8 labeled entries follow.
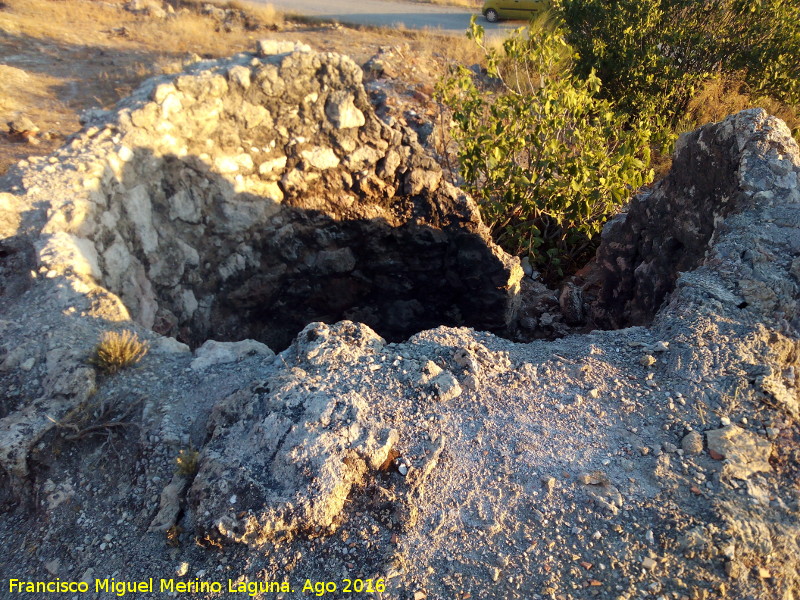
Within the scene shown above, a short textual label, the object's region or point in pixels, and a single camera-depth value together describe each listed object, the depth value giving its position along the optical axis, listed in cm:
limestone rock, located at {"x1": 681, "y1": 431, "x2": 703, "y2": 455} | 239
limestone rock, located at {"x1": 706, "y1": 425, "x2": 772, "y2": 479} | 230
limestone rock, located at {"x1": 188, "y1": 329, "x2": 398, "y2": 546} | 218
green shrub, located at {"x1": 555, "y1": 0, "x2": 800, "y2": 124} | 685
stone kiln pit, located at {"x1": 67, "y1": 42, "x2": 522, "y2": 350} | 391
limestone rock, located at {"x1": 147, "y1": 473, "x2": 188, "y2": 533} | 228
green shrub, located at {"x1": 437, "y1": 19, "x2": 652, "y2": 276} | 477
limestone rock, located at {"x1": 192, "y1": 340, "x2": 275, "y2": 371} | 295
